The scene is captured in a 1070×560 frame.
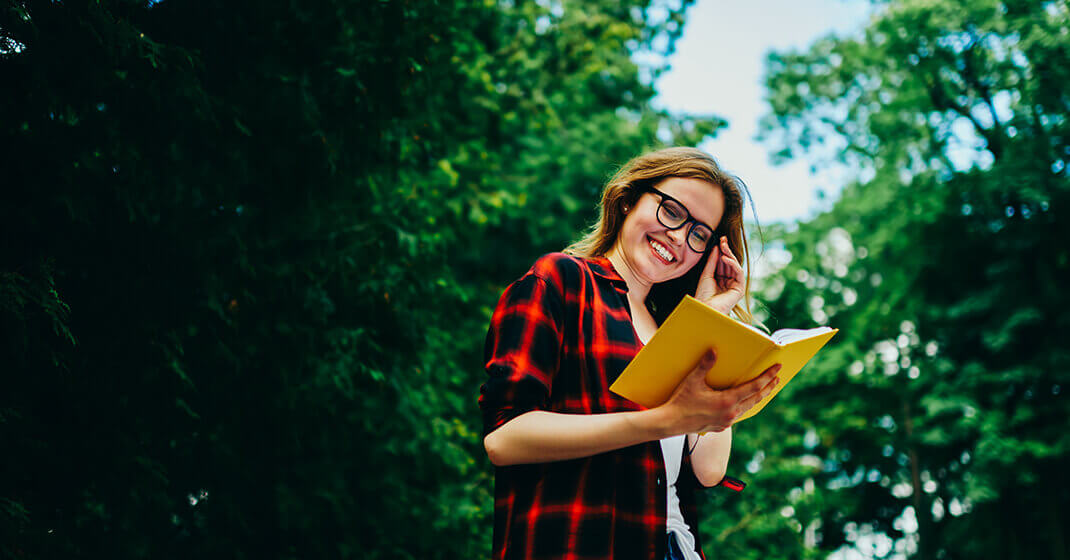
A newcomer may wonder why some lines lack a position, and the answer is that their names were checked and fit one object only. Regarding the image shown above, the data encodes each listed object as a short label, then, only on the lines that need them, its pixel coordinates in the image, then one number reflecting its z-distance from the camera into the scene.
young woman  1.63
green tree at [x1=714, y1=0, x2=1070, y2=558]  11.54
